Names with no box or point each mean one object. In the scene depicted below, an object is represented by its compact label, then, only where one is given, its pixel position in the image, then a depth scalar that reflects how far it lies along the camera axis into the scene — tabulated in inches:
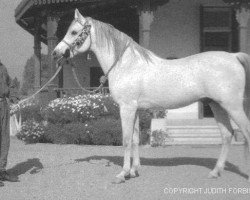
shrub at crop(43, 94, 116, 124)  488.7
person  262.8
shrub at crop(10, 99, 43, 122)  546.0
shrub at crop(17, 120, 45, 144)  496.4
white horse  248.1
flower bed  462.6
